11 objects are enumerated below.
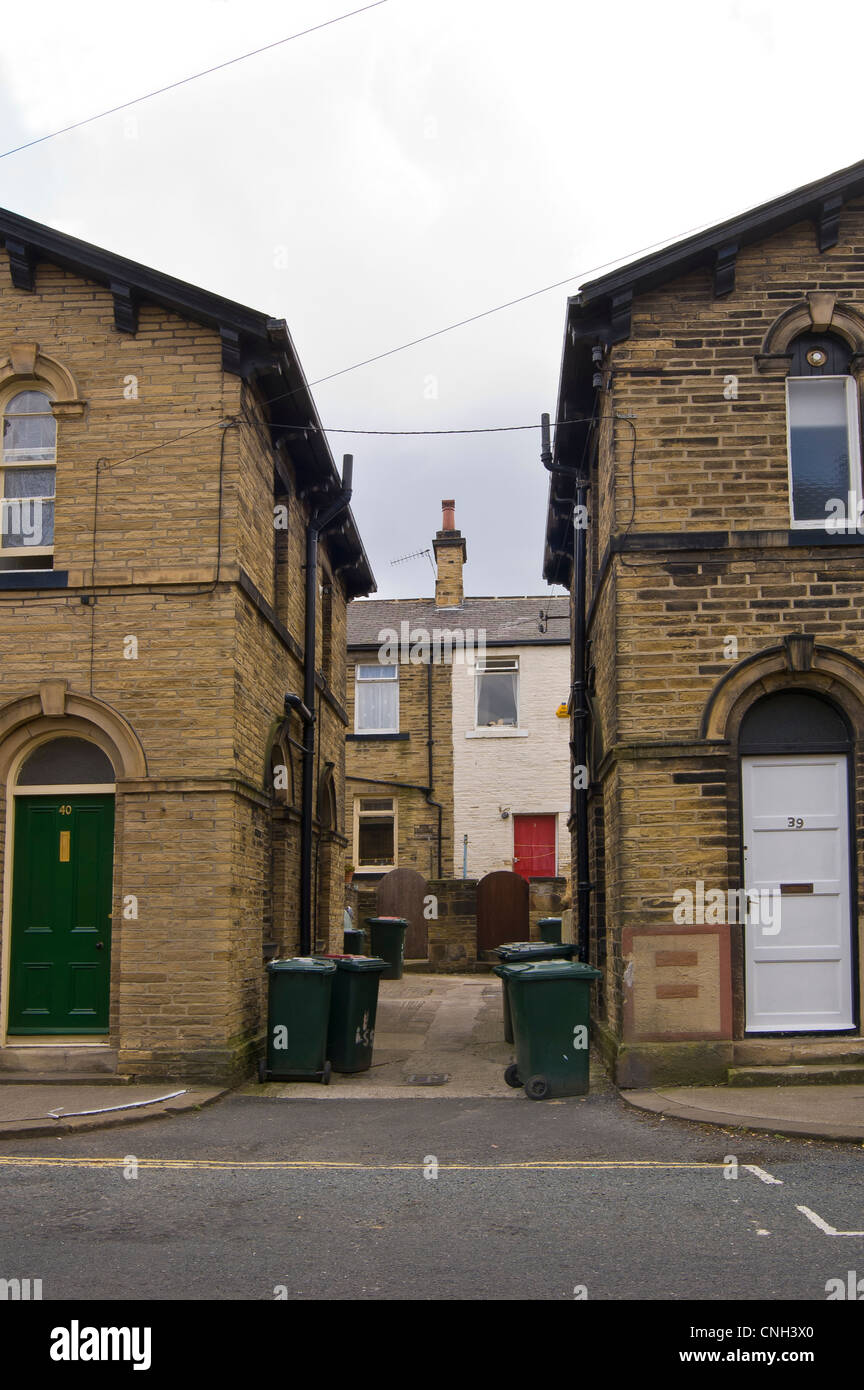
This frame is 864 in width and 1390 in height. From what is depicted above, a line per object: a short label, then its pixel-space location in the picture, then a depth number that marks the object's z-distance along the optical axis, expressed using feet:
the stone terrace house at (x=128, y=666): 36.50
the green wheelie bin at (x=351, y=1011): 38.55
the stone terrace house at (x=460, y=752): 95.09
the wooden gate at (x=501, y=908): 82.28
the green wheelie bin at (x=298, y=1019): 37.17
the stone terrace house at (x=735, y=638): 34.81
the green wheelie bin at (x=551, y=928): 77.18
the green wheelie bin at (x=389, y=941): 77.66
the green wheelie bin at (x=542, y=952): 43.37
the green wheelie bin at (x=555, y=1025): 34.30
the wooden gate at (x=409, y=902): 84.99
